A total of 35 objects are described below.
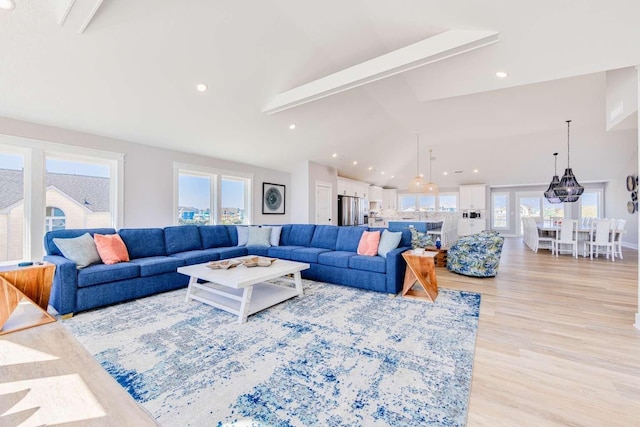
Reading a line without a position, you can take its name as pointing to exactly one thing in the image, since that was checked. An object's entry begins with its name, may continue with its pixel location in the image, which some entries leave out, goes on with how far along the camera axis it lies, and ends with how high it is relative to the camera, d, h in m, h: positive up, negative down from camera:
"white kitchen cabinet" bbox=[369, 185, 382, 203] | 10.39 +0.79
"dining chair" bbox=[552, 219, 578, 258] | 6.73 -0.53
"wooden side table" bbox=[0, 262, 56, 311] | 2.66 -0.66
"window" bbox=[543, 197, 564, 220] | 10.30 +0.15
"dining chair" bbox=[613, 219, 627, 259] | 6.32 -0.37
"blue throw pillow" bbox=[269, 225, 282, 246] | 5.23 -0.42
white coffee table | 2.85 -0.91
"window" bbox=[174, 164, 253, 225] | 5.35 +0.38
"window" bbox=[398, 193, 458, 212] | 11.20 +0.48
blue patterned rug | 1.57 -1.12
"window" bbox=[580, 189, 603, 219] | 9.70 +0.36
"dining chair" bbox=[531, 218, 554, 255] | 7.38 -0.69
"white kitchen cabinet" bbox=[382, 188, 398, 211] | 11.29 +0.65
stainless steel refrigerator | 8.32 +0.10
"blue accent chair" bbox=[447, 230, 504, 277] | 4.54 -0.68
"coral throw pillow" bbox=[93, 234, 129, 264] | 3.43 -0.44
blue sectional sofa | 3.00 -0.65
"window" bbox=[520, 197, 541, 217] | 10.67 +0.31
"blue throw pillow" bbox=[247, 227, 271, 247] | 5.18 -0.42
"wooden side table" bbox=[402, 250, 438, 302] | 3.52 -0.81
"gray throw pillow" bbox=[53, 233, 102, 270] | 3.18 -0.43
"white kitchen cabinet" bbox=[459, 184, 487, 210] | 10.47 +0.66
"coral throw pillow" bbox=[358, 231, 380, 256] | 4.12 -0.46
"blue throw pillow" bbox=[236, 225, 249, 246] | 5.24 -0.41
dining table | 6.70 -0.43
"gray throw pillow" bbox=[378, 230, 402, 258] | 3.98 -0.41
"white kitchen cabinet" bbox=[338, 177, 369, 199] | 8.47 +0.86
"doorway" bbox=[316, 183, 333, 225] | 7.45 +0.28
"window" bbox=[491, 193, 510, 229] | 11.16 +0.12
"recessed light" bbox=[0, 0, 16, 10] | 2.19 +1.70
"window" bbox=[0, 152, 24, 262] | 3.46 +0.09
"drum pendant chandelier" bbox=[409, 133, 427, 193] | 6.95 +0.76
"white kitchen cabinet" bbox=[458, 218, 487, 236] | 9.91 -0.44
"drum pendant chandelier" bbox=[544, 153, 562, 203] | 6.89 +0.65
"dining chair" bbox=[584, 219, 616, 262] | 6.23 -0.53
